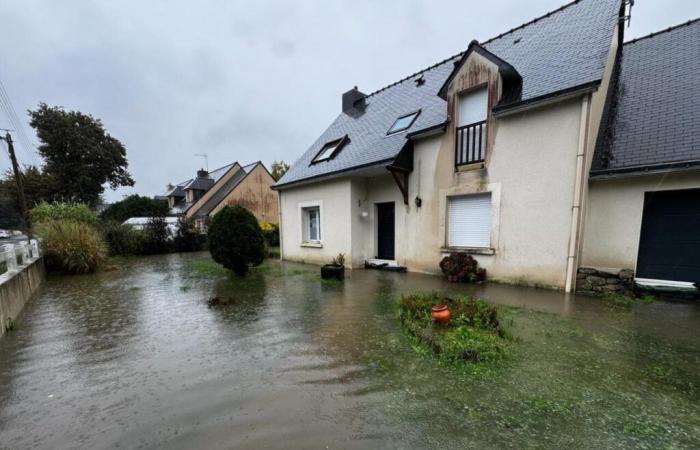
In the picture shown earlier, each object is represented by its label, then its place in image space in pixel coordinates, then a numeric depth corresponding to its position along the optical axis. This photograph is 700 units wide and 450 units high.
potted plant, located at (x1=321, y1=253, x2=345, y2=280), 7.36
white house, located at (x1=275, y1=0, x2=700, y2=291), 5.64
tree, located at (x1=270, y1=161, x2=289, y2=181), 35.14
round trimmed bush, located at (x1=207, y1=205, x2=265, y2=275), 7.77
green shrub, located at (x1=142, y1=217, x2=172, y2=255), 15.79
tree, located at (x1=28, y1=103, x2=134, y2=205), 24.53
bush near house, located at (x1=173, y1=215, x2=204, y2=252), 16.78
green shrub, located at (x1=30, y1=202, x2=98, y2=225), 12.80
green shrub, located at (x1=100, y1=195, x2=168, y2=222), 31.02
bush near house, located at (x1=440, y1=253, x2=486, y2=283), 6.82
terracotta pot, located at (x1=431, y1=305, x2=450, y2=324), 3.77
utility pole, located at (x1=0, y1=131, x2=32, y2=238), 10.86
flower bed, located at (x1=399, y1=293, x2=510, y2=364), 2.99
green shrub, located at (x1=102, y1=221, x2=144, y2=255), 14.90
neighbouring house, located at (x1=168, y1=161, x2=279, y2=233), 22.23
